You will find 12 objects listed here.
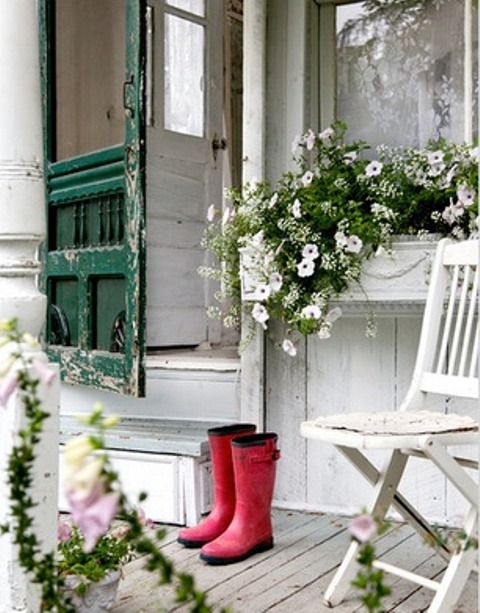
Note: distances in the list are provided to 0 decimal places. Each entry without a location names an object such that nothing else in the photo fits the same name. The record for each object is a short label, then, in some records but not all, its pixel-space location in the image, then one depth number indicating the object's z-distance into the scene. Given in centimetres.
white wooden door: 473
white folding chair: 240
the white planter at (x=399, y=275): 324
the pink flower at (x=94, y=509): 72
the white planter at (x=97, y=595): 245
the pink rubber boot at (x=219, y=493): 330
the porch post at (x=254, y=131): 380
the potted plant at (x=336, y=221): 325
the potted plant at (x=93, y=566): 244
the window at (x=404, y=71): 354
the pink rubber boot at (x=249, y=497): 313
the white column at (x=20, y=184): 237
